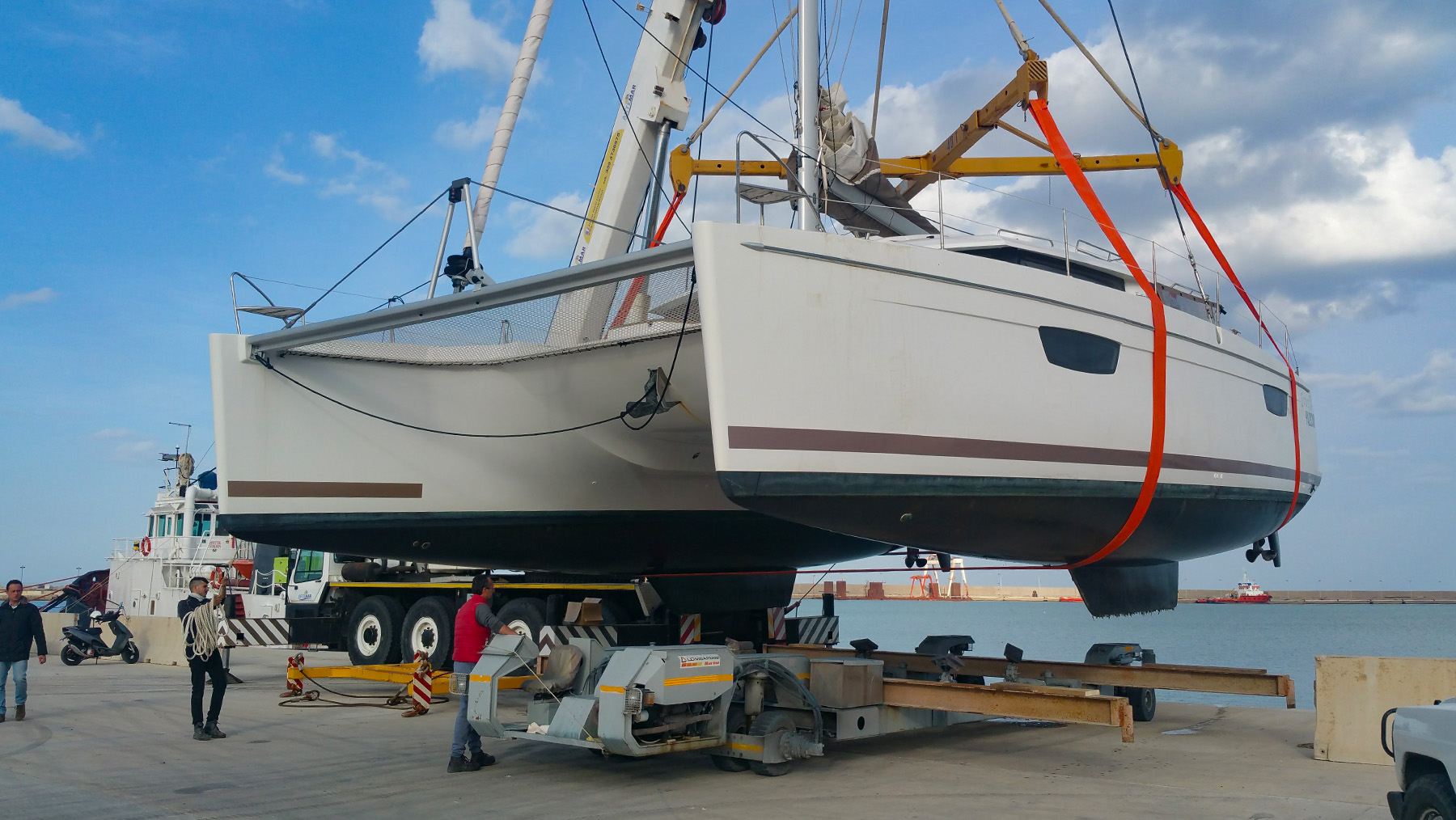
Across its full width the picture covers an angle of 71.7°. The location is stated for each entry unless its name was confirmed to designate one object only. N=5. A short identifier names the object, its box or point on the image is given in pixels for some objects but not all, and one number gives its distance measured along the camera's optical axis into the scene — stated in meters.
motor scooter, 13.19
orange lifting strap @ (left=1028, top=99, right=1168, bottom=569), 7.26
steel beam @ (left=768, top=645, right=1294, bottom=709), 7.05
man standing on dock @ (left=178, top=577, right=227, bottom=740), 6.73
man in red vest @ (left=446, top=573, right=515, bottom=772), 5.76
